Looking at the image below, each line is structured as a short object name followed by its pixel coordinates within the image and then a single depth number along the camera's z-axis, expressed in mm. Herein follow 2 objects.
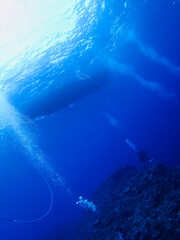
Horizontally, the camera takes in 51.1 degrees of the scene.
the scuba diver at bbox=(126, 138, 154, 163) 15359
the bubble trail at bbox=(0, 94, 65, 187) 17547
